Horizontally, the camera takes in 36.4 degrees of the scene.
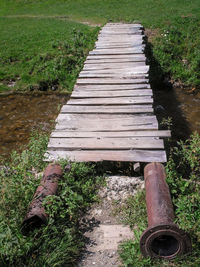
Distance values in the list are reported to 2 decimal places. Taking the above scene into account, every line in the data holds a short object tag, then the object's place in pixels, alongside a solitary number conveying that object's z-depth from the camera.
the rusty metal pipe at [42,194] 3.66
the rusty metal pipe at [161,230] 3.24
